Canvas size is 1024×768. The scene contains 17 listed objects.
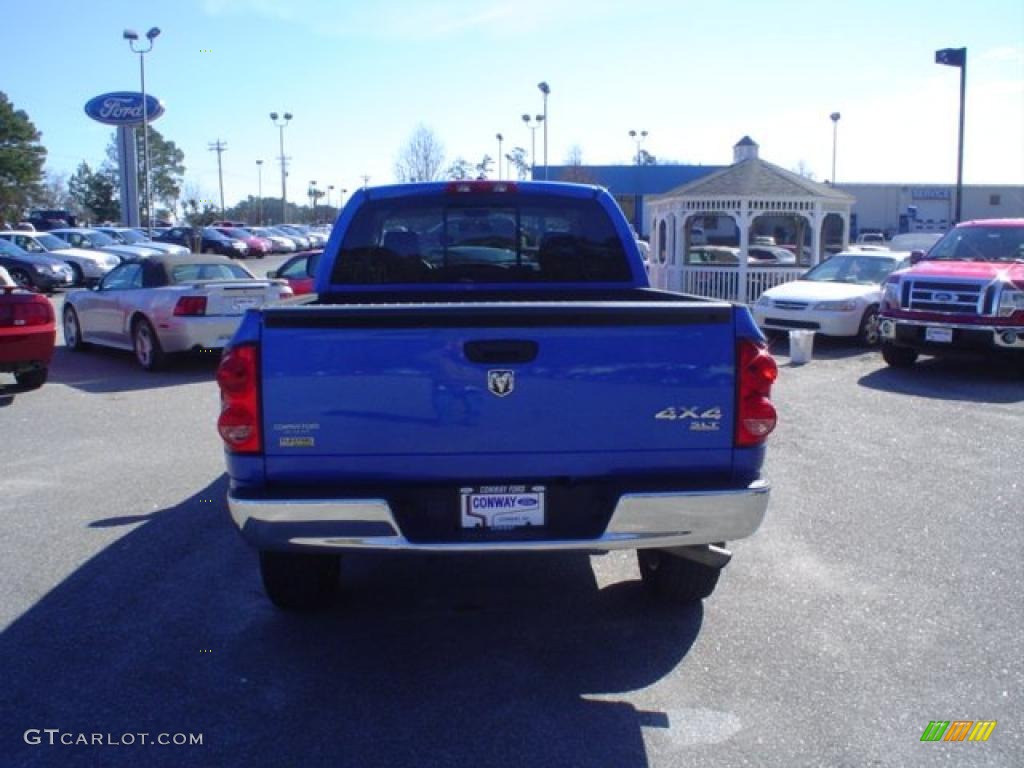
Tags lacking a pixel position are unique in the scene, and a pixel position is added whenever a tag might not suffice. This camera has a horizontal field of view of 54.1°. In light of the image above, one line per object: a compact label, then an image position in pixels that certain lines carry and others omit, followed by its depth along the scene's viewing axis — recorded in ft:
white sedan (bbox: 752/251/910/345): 49.26
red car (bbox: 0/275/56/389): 34.78
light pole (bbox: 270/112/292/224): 241.72
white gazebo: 65.36
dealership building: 186.80
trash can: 44.57
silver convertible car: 41.14
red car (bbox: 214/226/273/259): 166.81
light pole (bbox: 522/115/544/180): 154.39
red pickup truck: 39.04
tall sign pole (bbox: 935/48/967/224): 66.90
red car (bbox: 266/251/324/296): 52.62
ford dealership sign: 155.94
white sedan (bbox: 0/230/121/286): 93.61
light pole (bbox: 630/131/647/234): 180.44
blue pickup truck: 12.44
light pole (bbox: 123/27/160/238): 135.68
